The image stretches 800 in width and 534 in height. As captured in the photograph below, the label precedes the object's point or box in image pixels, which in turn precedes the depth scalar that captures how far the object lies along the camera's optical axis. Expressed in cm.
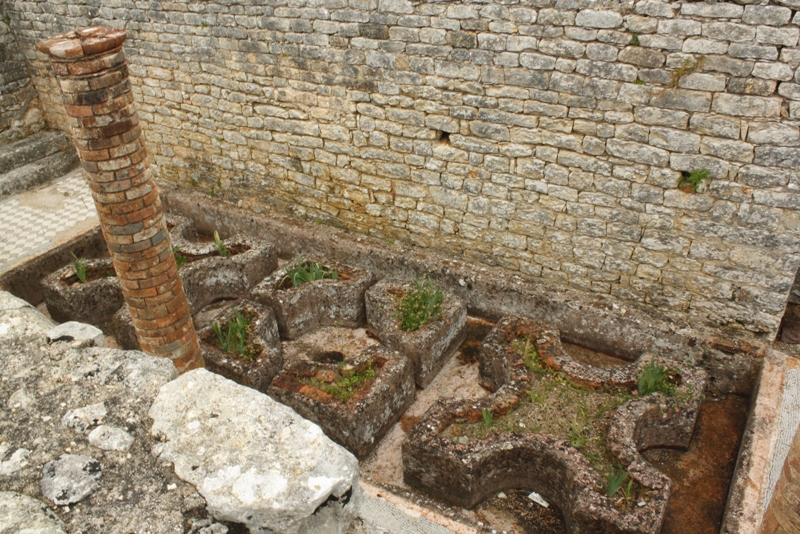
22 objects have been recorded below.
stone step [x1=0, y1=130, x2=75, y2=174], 781
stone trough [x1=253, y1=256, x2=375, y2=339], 568
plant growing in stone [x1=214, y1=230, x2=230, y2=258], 623
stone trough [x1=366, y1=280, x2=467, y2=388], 511
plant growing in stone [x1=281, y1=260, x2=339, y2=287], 582
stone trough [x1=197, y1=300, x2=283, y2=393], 493
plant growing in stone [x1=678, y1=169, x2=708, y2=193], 445
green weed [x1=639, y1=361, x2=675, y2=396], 459
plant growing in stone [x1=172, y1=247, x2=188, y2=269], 617
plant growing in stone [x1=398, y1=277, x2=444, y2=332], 529
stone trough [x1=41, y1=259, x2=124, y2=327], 577
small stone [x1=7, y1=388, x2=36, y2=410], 308
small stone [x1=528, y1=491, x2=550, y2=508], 427
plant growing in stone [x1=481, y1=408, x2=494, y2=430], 440
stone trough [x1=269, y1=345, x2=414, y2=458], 447
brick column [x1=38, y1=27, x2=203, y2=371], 359
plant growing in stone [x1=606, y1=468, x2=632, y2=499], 387
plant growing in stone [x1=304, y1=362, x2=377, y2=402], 468
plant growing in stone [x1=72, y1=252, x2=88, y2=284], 597
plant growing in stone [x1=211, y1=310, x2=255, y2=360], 513
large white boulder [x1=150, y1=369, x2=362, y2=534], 256
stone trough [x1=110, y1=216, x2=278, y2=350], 600
